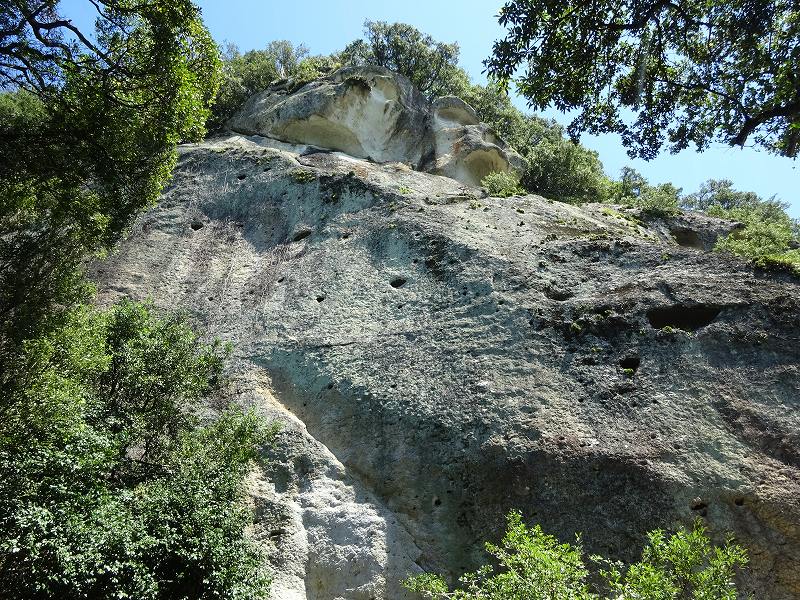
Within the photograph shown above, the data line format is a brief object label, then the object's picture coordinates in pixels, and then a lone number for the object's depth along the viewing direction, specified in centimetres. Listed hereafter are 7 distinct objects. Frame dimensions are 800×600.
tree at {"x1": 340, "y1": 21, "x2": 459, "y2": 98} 3234
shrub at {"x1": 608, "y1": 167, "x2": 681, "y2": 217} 1962
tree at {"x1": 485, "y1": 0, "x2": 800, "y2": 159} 1075
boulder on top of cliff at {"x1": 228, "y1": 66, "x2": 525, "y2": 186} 2361
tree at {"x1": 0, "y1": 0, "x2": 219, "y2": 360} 1056
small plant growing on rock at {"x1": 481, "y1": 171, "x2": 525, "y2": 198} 1887
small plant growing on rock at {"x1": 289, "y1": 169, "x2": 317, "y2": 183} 1888
